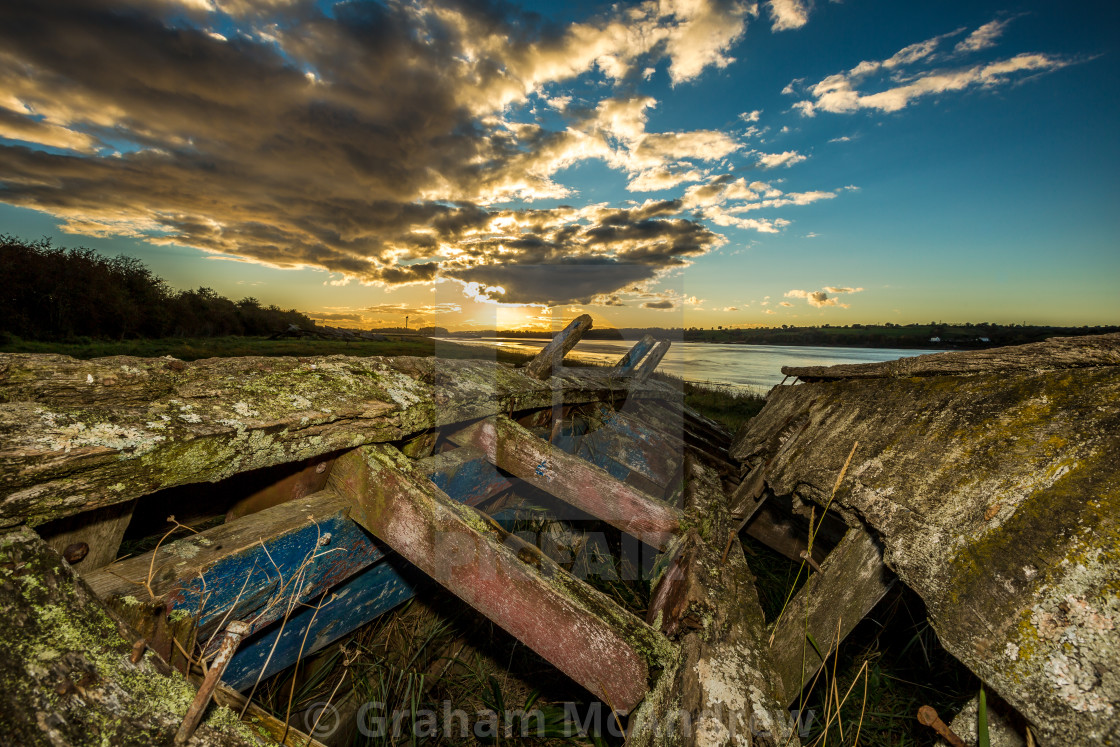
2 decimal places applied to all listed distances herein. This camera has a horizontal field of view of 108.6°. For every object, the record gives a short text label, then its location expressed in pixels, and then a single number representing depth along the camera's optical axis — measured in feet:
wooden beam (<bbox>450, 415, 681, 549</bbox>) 7.07
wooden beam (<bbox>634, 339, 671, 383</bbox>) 16.75
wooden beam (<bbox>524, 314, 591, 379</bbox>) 10.65
